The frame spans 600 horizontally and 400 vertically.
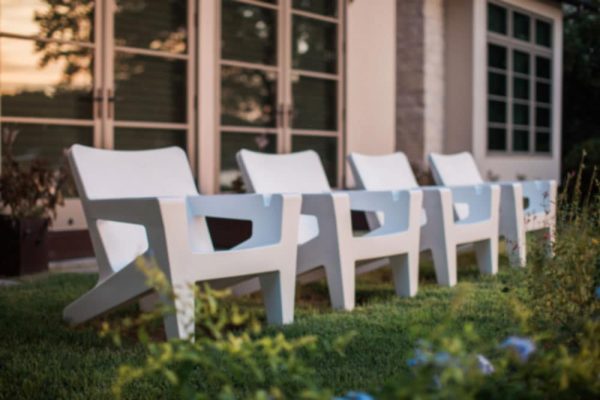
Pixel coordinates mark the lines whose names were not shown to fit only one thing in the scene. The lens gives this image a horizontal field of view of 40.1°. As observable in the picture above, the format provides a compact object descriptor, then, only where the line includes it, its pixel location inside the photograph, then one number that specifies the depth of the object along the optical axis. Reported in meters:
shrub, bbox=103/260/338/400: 1.27
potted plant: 5.35
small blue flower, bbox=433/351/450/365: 1.17
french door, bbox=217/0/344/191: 6.96
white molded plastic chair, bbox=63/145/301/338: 3.10
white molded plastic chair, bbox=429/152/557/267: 5.65
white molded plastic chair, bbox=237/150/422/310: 3.97
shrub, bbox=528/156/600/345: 2.06
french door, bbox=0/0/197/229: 5.68
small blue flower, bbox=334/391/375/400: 1.10
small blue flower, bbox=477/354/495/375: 1.40
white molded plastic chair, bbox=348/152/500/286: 4.83
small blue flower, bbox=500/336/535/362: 1.29
